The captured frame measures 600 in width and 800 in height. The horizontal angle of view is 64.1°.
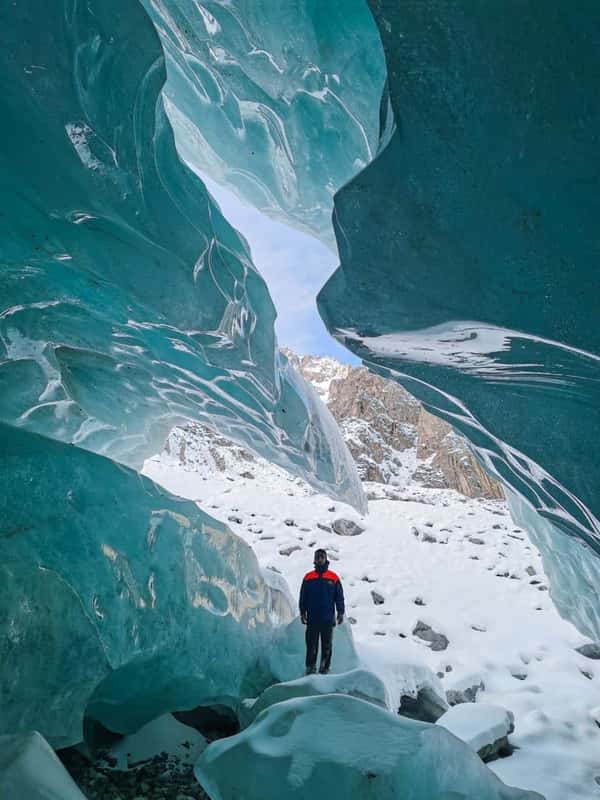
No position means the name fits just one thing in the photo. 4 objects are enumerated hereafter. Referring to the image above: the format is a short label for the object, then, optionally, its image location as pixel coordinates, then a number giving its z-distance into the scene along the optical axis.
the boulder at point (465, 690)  4.66
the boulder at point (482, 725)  3.24
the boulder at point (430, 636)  5.91
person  3.71
